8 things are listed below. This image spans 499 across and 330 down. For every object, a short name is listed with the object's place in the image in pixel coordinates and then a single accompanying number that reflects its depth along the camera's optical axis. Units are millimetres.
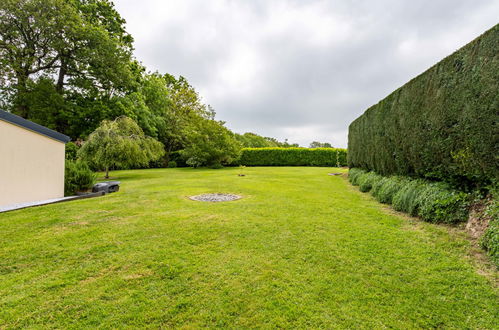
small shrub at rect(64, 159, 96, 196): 6789
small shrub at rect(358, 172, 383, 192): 6983
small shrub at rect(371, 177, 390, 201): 6150
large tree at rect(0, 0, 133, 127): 12836
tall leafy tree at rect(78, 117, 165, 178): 10648
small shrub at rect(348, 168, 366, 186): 9094
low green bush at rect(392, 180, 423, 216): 4208
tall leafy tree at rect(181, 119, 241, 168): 19031
